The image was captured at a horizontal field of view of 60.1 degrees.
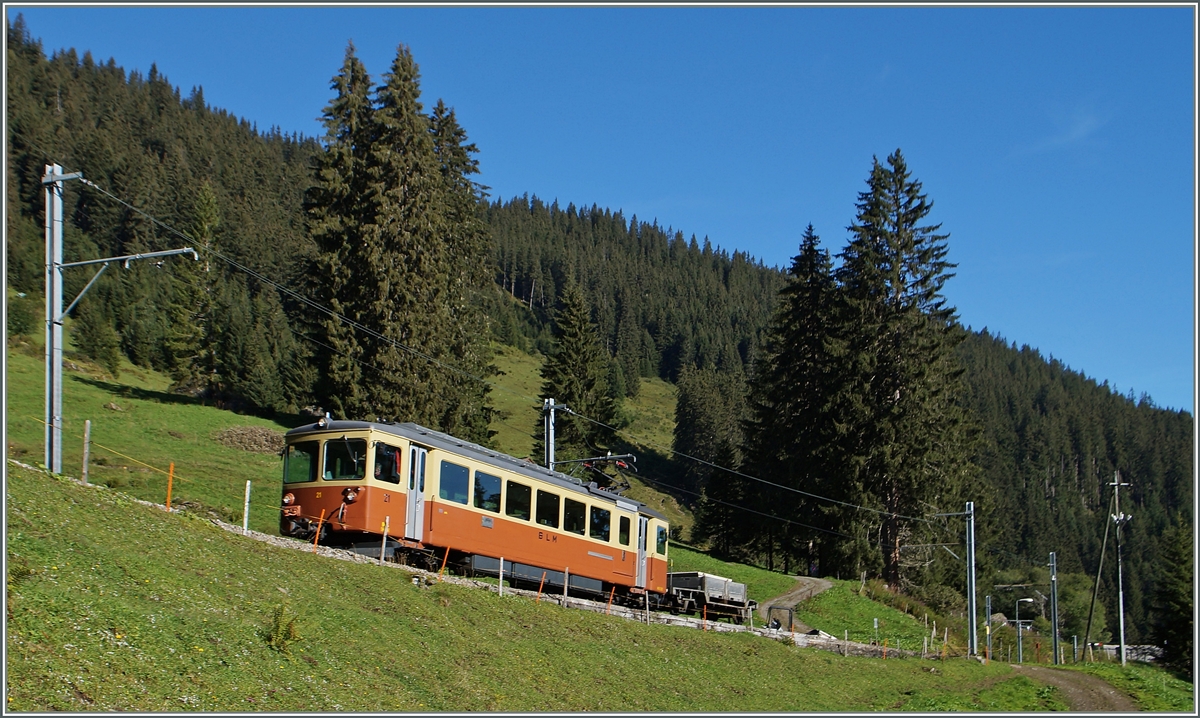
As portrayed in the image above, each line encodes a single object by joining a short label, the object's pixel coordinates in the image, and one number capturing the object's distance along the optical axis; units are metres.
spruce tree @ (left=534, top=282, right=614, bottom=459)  59.03
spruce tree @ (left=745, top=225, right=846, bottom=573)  50.34
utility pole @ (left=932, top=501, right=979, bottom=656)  37.56
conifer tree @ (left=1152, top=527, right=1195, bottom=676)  56.00
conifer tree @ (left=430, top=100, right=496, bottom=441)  50.22
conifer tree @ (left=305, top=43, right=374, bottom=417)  44.59
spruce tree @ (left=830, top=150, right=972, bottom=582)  48.09
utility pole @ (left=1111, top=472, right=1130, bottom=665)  45.66
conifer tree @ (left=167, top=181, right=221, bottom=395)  72.25
